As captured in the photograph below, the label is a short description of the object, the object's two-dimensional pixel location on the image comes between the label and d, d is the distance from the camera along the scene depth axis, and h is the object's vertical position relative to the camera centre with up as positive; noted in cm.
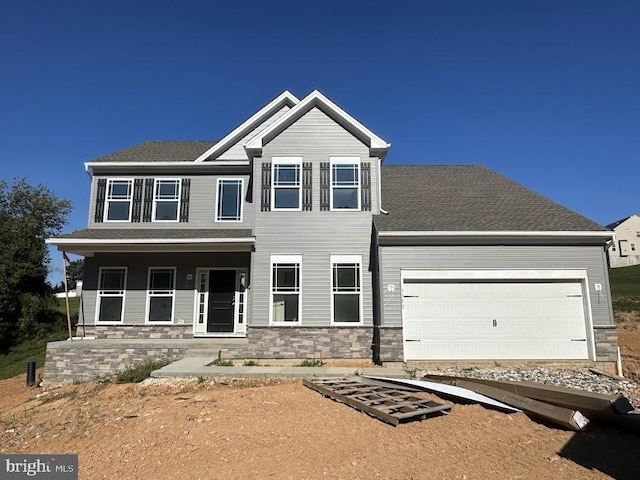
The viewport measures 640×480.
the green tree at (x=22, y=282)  1750 +100
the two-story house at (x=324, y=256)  1085 +139
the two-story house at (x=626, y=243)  5091 +769
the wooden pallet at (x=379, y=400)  589 -155
